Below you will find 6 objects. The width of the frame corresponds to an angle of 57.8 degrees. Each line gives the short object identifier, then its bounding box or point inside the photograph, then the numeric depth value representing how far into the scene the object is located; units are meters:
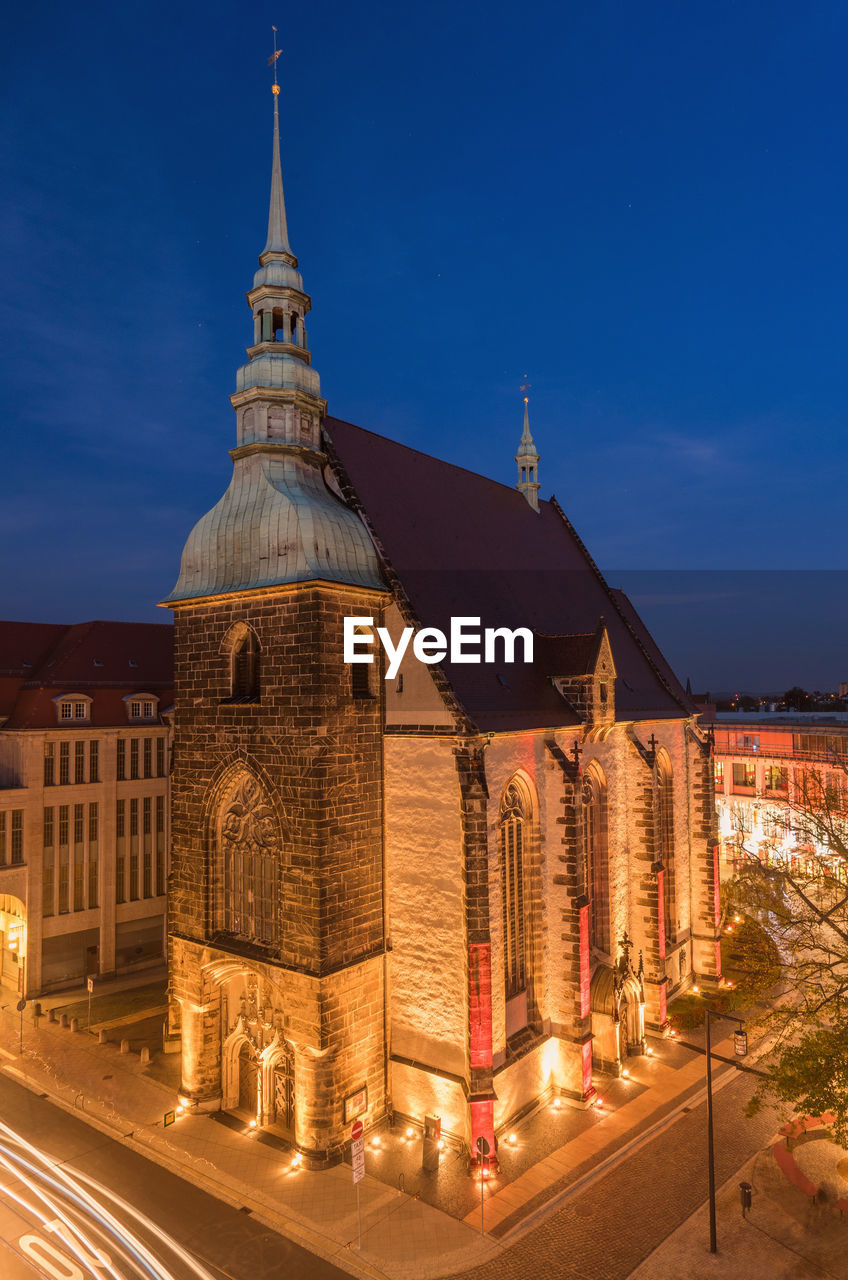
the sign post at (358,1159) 17.47
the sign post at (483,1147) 19.23
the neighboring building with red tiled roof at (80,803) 33.28
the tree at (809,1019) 16.34
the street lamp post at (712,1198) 16.89
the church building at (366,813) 20.77
